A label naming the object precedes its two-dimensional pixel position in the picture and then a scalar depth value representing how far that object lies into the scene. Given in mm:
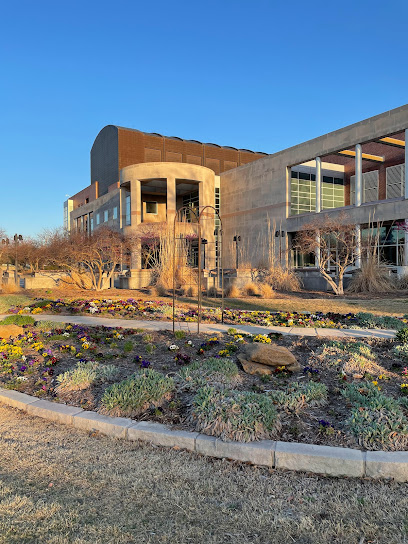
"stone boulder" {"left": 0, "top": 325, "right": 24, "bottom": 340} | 6603
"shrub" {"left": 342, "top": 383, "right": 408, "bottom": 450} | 2924
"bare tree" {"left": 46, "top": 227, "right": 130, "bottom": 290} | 17406
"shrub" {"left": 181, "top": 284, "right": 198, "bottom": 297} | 14359
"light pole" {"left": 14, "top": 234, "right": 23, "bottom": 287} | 24822
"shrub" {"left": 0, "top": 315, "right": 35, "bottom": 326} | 7603
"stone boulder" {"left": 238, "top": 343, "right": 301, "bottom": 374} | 4520
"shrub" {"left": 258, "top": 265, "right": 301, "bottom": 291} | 15742
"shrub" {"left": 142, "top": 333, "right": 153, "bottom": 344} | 6136
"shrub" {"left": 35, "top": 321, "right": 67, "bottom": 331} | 7350
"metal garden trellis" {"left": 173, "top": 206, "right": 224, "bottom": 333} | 16719
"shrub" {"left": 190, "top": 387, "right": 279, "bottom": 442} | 3076
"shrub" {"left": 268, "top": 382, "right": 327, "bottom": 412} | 3586
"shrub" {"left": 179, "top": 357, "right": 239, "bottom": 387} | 4094
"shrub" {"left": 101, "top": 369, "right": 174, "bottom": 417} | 3598
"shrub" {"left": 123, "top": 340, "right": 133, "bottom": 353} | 5500
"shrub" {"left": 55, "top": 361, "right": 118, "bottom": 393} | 4254
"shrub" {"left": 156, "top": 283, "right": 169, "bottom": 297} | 14659
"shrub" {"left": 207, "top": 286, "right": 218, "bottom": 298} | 14718
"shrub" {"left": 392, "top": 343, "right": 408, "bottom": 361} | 5066
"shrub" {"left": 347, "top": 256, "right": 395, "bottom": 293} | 14453
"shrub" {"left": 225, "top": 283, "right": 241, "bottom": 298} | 14059
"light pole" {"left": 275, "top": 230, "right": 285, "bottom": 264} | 27031
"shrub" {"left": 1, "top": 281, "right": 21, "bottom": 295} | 17422
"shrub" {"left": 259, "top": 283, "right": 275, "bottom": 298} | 13648
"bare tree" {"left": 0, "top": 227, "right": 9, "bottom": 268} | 29319
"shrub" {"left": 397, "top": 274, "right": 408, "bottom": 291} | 14781
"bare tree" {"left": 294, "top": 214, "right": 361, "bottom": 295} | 15148
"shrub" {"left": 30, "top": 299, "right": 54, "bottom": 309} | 10328
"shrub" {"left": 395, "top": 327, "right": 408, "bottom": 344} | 5721
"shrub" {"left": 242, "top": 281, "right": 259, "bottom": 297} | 14203
